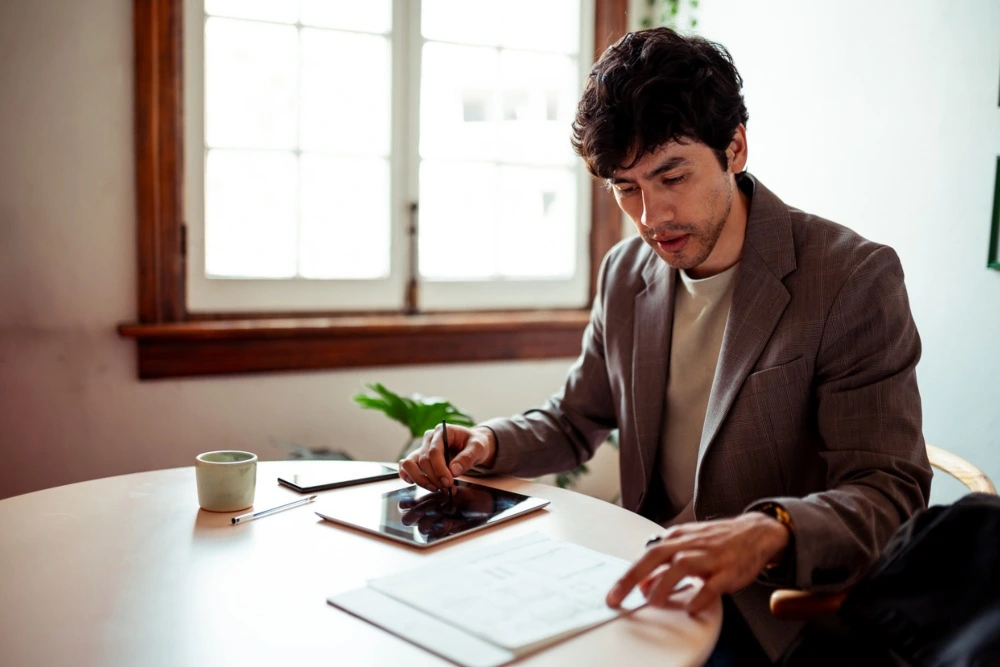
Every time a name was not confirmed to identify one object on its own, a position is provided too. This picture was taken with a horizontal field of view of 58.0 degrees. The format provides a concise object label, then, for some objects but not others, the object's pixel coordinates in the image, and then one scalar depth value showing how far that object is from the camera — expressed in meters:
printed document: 0.86
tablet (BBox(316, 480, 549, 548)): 1.19
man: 1.20
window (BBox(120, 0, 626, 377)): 2.43
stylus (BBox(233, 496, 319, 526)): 1.24
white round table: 0.85
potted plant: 2.27
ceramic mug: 1.27
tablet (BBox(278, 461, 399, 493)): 1.42
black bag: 0.86
